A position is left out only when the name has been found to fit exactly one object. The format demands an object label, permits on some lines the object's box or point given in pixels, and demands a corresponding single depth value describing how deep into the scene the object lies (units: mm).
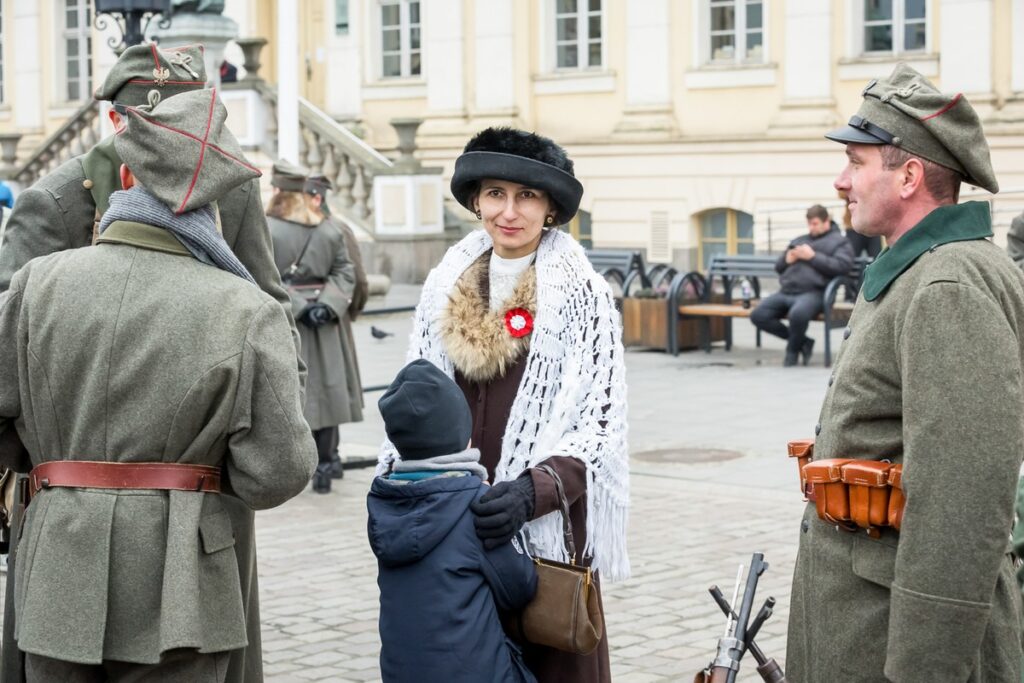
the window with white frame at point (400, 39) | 27438
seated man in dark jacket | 15492
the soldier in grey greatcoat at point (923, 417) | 3219
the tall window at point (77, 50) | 32406
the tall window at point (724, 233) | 24141
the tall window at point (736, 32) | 23922
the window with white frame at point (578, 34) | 25562
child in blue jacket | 3986
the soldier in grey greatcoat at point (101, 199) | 4938
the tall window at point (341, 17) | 27875
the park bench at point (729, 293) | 15742
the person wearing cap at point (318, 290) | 9711
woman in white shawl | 4371
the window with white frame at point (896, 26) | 22641
